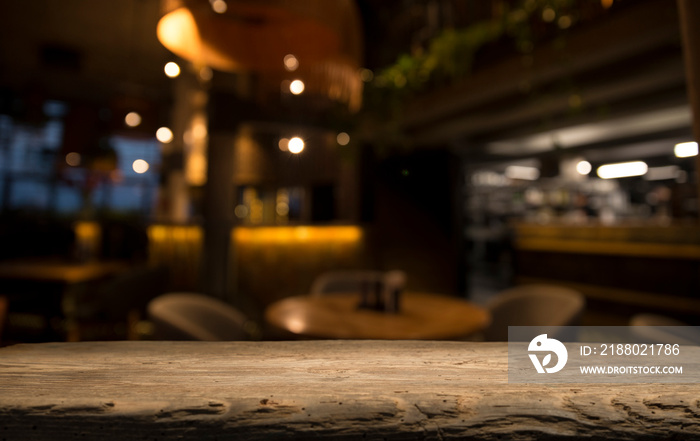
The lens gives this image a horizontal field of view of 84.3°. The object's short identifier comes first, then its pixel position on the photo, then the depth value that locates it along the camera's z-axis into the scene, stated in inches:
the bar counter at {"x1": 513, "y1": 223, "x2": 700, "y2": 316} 162.7
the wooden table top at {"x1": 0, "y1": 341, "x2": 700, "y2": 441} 21.2
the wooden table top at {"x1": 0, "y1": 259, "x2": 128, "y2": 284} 140.3
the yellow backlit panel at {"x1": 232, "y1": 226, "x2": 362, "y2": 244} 197.7
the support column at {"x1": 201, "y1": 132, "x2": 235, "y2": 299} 183.5
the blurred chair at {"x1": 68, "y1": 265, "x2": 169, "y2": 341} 136.0
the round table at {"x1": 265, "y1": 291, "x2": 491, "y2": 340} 71.8
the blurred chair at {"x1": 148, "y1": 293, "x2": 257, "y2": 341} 72.3
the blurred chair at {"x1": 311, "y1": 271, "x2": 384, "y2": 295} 132.8
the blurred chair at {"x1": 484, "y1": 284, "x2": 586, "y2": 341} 91.4
